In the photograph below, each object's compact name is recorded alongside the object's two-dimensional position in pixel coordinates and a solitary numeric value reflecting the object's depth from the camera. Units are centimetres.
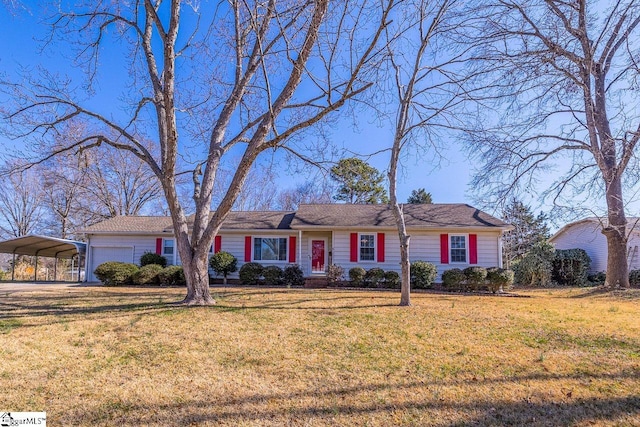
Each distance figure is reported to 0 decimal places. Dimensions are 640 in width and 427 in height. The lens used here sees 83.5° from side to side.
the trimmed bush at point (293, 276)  1555
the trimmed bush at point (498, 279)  1407
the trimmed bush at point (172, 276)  1538
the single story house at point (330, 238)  1573
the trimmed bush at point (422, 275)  1445
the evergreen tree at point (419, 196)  3488
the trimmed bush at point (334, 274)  1510
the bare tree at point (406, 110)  923
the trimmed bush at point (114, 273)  1494
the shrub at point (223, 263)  1605
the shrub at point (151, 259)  1659
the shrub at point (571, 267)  1934
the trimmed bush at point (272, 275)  1548
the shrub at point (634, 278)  1712
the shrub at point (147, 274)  1516
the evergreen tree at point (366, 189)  2847
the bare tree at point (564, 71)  689
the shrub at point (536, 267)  1902
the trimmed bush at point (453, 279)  1426
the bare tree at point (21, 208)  3039
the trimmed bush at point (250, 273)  1573
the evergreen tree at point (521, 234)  2588
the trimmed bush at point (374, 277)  1484
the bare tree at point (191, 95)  827
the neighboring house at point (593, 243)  1964
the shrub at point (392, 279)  1470
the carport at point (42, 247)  1781
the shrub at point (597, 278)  1862
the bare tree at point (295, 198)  3244
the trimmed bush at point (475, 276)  1412
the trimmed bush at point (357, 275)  1483
